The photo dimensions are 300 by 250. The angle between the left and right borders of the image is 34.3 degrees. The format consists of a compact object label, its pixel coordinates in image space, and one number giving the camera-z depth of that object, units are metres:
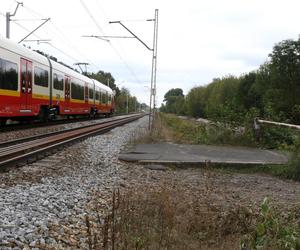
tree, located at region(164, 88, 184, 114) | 123.43
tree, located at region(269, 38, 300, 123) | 54.41
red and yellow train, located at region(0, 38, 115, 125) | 17.98
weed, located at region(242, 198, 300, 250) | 3.52
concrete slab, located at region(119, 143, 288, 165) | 12.51
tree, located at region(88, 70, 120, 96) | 115.93
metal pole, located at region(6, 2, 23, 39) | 31.05
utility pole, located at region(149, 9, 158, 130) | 26.19
